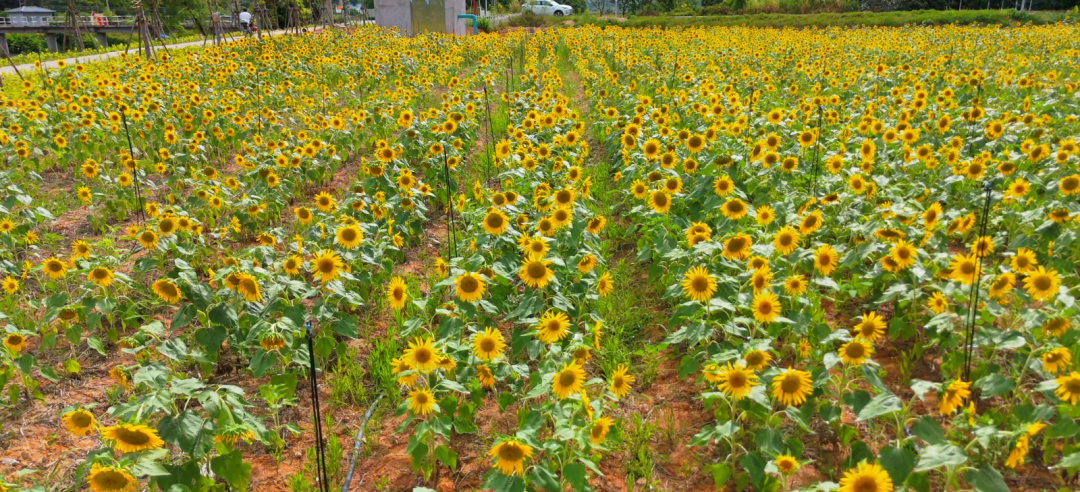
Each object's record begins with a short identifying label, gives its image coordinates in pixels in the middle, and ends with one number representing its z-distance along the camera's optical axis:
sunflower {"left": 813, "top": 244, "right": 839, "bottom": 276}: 2.97
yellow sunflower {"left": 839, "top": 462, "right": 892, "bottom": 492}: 1.83
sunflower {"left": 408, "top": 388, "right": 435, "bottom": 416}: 2.39
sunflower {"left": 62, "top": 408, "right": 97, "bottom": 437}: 2.22
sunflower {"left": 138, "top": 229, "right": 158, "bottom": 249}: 3.65
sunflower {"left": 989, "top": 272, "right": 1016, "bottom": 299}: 2.47
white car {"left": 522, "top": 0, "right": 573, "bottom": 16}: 41.64
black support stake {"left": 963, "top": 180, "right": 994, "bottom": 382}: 2.49
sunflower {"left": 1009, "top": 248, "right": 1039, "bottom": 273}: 2.75
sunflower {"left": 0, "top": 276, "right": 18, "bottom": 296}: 3.51
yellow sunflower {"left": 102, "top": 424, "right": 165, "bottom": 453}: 2.03
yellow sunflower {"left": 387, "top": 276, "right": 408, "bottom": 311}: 3.19
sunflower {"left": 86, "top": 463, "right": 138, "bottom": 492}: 1.93
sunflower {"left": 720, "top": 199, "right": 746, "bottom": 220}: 3.51
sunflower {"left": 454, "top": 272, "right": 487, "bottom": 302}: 2.94
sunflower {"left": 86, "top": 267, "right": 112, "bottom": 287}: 3.29
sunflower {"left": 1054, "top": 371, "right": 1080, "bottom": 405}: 2.01
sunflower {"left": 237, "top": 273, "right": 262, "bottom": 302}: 3.01
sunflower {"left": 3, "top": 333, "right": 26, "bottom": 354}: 2.95
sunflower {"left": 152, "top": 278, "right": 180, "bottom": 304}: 3.03
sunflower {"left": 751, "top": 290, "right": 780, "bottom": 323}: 2.62
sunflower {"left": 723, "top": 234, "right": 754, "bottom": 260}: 3.04
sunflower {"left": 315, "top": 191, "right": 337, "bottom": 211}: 4.29
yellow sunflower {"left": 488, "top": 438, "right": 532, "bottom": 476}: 2.07
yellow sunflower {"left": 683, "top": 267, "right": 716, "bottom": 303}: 2.78
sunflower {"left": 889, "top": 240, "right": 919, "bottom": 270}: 2.86
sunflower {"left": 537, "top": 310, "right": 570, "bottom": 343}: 2.64
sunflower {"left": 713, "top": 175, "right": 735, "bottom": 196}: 3.80
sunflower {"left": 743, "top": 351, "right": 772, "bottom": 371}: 2.35
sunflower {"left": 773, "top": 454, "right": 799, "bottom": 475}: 2.03
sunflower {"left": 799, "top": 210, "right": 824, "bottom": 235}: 3.24
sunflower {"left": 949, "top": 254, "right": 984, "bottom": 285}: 2.69
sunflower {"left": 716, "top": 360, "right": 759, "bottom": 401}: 2.22
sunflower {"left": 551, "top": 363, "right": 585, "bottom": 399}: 2.30
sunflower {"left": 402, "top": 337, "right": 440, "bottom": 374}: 2.44
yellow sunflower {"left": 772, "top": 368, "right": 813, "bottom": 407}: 2.24
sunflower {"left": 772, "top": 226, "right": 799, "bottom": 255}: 3.16
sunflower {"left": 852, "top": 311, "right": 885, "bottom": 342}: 2.44
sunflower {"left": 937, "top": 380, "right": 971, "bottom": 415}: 2.02
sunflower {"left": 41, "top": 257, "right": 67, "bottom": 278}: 3.43
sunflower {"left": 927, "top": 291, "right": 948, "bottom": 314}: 2.71
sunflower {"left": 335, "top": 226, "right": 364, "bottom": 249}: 3.53
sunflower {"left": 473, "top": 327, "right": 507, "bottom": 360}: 2.63
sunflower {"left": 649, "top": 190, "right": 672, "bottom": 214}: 3.87
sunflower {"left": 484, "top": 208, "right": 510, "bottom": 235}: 3.45
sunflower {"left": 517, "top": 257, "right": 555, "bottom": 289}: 2.95
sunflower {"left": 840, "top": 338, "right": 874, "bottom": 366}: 2.25
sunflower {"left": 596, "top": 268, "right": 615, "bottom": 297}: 3.10
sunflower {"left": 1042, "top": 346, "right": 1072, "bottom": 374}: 2.20
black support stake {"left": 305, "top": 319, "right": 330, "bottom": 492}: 2.26
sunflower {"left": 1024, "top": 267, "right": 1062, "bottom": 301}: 2.50
